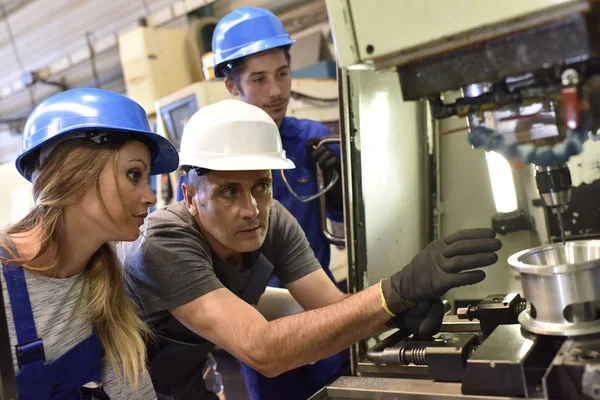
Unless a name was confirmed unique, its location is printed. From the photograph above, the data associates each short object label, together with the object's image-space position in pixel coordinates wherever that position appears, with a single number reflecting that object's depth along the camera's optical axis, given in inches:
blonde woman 41.0
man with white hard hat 41.1
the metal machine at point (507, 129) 28.7
